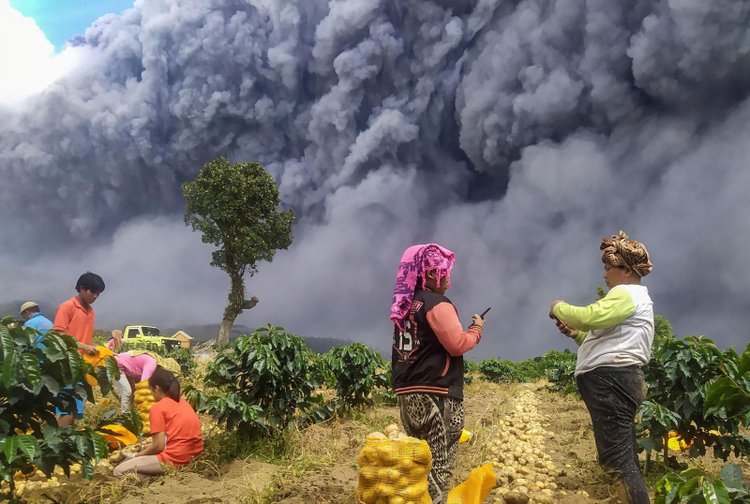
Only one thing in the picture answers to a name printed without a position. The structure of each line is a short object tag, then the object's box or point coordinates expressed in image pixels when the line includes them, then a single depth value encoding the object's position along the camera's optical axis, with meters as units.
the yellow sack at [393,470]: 2.35
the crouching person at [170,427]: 4.23
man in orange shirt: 4.77
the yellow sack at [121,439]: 4.53
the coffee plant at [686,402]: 3.69
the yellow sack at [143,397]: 5.77
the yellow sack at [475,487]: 2.95
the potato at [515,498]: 3.43
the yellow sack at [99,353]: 4.44
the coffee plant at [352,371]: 7.04
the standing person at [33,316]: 4.90
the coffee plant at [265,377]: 4.82
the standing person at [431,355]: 2.76
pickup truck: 17.25
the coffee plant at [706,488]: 1.57
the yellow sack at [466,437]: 5.68
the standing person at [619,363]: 2.90
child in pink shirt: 5.43
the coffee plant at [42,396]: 2.34
